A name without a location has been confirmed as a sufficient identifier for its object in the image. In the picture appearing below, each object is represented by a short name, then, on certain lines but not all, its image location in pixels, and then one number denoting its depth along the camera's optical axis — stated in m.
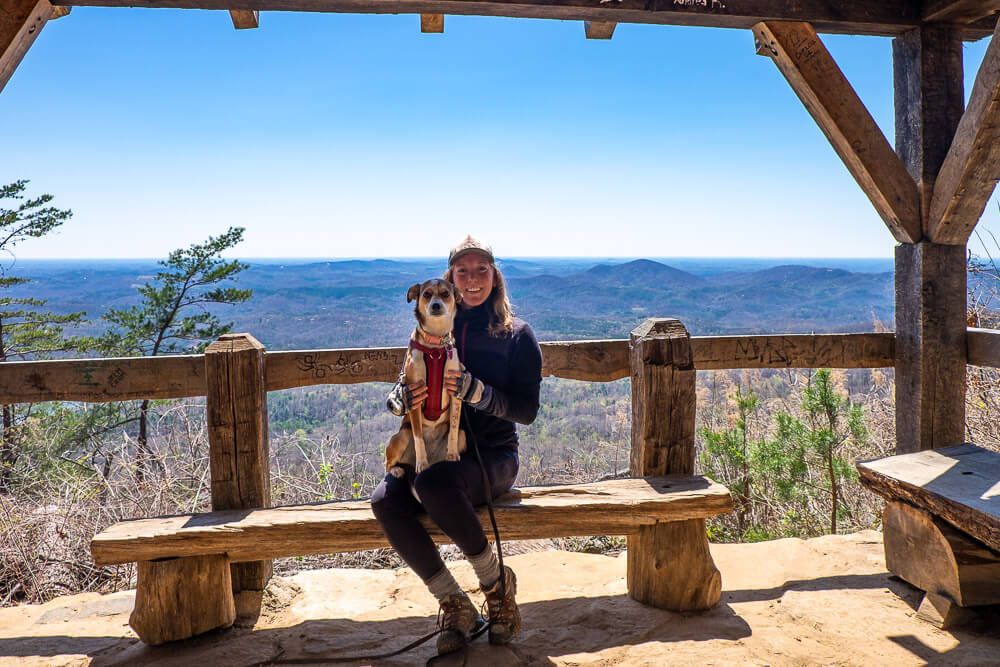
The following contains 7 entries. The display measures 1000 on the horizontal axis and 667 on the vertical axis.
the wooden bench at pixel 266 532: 2.84
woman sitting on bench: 2.64
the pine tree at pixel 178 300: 10.69
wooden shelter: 3.19
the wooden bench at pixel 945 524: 2.87
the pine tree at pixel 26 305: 9.14
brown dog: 2.59
